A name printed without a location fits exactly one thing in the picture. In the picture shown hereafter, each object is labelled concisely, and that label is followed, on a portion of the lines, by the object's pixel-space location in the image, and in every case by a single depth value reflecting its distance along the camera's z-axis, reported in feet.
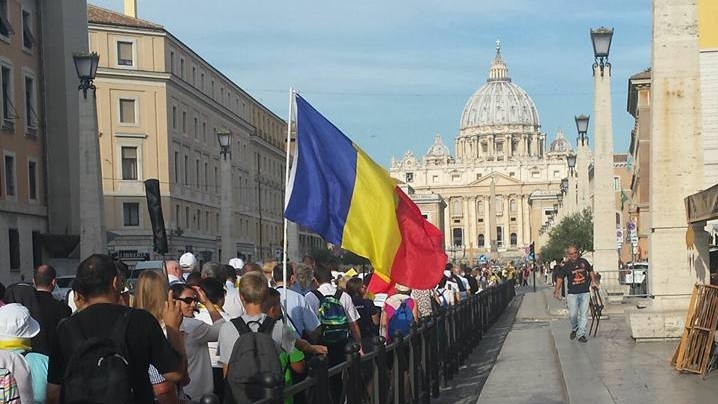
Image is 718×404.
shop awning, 39.63
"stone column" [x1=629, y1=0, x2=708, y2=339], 50.47
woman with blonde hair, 19.89
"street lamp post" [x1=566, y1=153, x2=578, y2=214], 164.40
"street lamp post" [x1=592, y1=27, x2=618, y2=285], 95.14
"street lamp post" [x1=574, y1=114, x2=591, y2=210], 121.80
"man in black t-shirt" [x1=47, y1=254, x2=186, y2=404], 16.58
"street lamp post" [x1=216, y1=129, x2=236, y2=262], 119.48
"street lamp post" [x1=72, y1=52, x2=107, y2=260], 81.05
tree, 176.35
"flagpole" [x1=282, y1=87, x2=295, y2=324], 23.82
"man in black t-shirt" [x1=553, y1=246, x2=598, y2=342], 56.59
